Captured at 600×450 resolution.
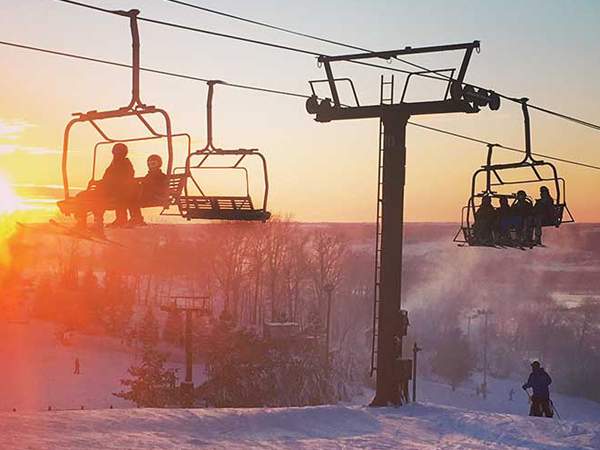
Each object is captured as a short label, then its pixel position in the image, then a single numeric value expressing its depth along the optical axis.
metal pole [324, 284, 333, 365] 47.42
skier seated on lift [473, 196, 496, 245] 16.19
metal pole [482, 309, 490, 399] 73.50
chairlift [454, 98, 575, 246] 15.27
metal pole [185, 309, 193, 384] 37.49
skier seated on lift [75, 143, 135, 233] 10.98
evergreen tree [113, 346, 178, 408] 34.34
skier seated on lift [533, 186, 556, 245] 16.30
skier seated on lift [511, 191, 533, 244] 16.09
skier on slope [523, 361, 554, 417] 17.69
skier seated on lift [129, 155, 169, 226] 11.00
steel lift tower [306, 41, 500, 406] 15.70
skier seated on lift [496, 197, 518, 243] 16.12
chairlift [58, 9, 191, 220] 9.63
